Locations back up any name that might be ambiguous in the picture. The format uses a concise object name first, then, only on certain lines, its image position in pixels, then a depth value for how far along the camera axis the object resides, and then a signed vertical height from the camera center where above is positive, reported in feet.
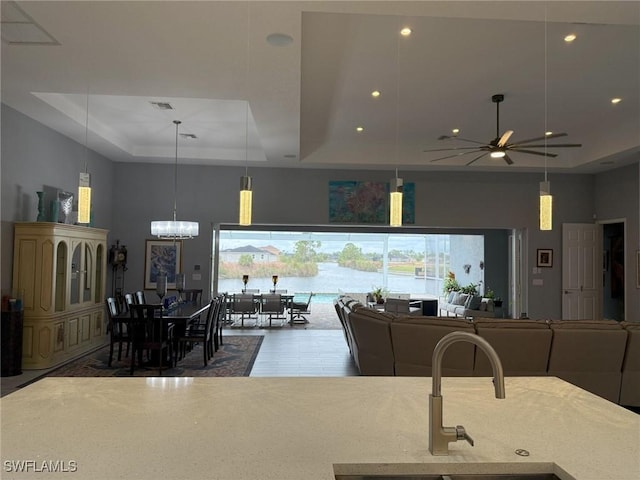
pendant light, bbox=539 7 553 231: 11.20 +1.40
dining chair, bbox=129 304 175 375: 17.72 -3.39
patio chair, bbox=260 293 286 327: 32.58 -3.87
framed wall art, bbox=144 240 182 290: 28.50 -0.57
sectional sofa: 13.87 -3.02
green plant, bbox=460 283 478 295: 38.47 -2.92
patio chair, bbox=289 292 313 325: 34.40 -4.88
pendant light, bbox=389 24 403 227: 11.06 +1.44
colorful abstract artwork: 29.22 +3.80
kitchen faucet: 4.30 -1.71
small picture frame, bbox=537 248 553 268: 29.47 +0.15
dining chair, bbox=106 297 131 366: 18.25 -3.08
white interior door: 29.19 -0.70
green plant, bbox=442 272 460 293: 41.22 -2.69
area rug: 18.30 -5.29
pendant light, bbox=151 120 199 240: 23.67 +1.31
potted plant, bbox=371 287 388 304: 31.09 -3.06
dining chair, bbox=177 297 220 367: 19.42 -3.90
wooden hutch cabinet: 18.53 -1.78
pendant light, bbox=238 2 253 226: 9.98 +1.33
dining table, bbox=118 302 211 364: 17.90 -2.80
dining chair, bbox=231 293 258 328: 32.30 -3.87
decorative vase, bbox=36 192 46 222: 19.20 +1.88
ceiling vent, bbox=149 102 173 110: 19.95 +6.98
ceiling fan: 16.88 +4.49
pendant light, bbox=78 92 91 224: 12.62 +1.56
